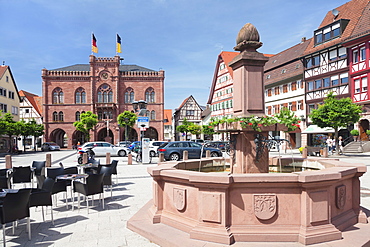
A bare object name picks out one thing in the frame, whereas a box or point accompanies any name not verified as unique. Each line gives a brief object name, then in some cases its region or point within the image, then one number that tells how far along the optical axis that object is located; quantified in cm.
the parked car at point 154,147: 2471
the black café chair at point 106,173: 802
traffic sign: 1802
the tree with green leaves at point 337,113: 2302
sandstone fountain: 433
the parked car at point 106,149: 2631
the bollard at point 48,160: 1631
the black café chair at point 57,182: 677
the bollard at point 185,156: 1668
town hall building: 5375
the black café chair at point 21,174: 895
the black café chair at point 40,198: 550
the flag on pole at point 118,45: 5681
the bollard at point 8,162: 1396
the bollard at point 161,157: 1563
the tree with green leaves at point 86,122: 4747
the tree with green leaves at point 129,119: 4719
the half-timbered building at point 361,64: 2587
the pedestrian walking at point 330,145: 2601
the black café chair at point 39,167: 943
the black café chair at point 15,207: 453
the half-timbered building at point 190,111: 7288
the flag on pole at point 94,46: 5514
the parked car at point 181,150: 1981
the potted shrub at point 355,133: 2658
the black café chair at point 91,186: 667
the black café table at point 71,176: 712
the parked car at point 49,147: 4497
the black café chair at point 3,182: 708
